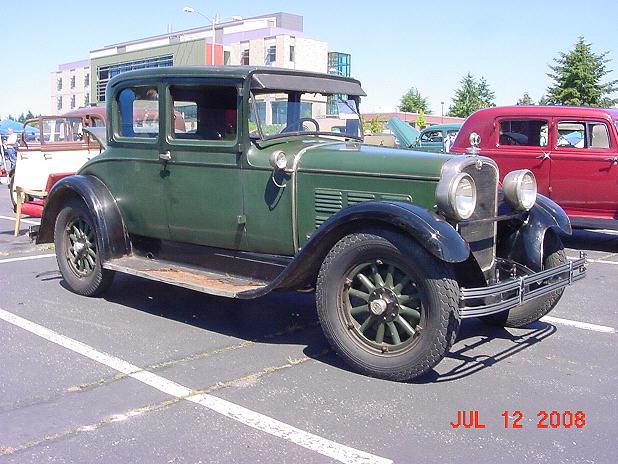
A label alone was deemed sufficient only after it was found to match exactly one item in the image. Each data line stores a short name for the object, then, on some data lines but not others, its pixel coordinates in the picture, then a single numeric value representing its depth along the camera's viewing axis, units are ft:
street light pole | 112.54
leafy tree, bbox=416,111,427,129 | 141.09
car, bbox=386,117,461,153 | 60.54
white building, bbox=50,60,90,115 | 264.11
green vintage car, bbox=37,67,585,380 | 13.57
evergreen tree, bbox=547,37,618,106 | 112.27
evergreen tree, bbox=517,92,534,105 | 179.89
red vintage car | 29.30
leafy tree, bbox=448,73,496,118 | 194.49
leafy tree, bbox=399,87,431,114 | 223.51
